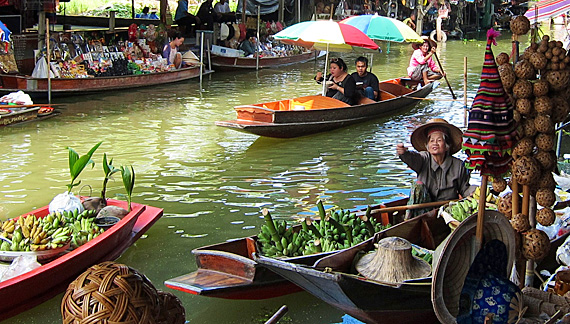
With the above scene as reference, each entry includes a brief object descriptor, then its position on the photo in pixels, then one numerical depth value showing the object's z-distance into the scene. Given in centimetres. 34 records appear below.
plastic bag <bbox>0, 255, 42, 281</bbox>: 442
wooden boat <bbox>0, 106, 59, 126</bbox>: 1026
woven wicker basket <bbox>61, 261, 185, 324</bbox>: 255
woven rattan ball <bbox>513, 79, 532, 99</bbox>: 331
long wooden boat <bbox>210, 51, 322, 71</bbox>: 1758
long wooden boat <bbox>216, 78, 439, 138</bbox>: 948
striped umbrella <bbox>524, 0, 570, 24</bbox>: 528
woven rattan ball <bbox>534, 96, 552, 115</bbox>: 328
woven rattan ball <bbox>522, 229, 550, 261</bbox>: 346
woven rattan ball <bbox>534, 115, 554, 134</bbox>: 327
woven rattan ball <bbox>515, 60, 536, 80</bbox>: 332
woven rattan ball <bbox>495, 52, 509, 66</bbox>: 343
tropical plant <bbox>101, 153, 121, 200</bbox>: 569
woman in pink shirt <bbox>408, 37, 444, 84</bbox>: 1312
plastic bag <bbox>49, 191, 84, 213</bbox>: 536
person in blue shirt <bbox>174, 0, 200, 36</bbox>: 1847
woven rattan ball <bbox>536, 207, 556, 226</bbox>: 348
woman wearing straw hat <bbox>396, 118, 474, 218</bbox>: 537
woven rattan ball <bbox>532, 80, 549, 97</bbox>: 329
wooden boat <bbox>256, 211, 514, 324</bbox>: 382
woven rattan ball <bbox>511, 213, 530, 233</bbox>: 348
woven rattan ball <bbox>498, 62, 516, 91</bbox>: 333
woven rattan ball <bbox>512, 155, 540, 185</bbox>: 330
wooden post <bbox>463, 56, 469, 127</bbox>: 918
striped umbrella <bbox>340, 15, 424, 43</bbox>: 1023
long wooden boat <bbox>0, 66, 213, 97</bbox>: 1196
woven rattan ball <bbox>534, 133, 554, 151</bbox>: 330
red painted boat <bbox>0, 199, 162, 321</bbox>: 430
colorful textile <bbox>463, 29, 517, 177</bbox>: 325
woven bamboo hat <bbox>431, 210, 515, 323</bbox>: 322
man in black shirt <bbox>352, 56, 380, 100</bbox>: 1086
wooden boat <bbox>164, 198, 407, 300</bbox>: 427
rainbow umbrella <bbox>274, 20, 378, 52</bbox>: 932
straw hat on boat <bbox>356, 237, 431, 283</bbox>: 396
